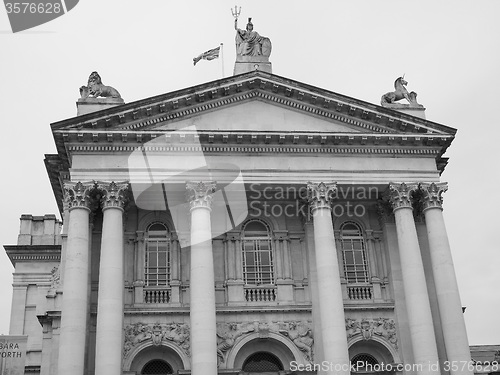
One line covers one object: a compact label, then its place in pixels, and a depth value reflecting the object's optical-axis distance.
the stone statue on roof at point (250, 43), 33.81
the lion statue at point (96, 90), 31.45
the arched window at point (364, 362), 29.69
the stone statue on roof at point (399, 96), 32.81
